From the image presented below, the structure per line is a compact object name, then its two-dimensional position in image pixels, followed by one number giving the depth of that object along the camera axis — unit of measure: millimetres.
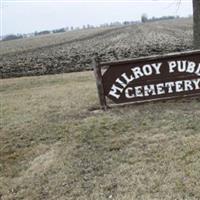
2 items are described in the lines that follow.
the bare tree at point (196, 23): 9527
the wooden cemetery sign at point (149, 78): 7711
